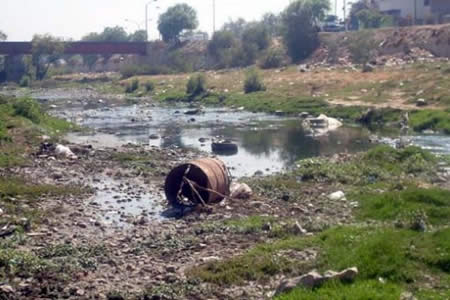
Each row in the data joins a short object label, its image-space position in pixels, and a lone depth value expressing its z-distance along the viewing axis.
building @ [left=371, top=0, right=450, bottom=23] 74.14
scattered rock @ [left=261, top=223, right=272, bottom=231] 14.28
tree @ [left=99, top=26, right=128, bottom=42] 144.38
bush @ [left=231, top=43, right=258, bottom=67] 75.44
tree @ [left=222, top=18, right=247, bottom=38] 149.06
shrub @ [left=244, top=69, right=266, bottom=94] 54.12
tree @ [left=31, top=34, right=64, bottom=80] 95.88
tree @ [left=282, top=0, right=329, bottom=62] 72.12
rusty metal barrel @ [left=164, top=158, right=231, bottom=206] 16.97
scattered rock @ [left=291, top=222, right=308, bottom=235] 13.80
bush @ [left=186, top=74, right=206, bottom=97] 58.69
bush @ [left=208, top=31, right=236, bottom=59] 86.31
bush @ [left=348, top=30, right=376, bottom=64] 61.31
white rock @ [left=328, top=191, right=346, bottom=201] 17.47
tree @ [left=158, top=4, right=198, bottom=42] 110.19
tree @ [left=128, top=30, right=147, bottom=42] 137.65
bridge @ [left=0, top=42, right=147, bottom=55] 95.31
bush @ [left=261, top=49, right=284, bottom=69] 67.31
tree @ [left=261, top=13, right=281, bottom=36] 93.90
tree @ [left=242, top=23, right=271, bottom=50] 78.69
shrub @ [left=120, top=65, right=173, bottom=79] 84.23
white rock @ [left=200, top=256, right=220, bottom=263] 12.20
